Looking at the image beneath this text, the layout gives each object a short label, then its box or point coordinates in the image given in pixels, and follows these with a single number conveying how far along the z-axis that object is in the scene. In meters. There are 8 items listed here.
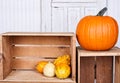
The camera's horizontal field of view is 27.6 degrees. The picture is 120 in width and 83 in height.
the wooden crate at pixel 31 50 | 1.38
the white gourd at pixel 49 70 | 1.25
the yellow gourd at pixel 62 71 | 1.21
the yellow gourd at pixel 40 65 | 1.32
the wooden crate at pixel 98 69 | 1.39
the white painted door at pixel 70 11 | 2.40
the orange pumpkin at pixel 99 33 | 1.25
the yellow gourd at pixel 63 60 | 1.28
